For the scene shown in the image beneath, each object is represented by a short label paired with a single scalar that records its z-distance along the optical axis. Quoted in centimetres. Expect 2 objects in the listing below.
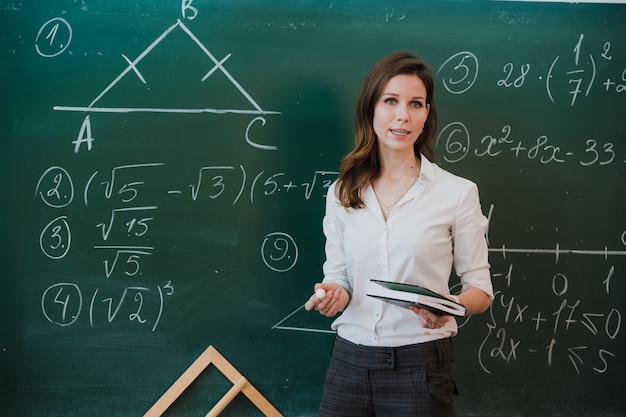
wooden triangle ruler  234
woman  154
